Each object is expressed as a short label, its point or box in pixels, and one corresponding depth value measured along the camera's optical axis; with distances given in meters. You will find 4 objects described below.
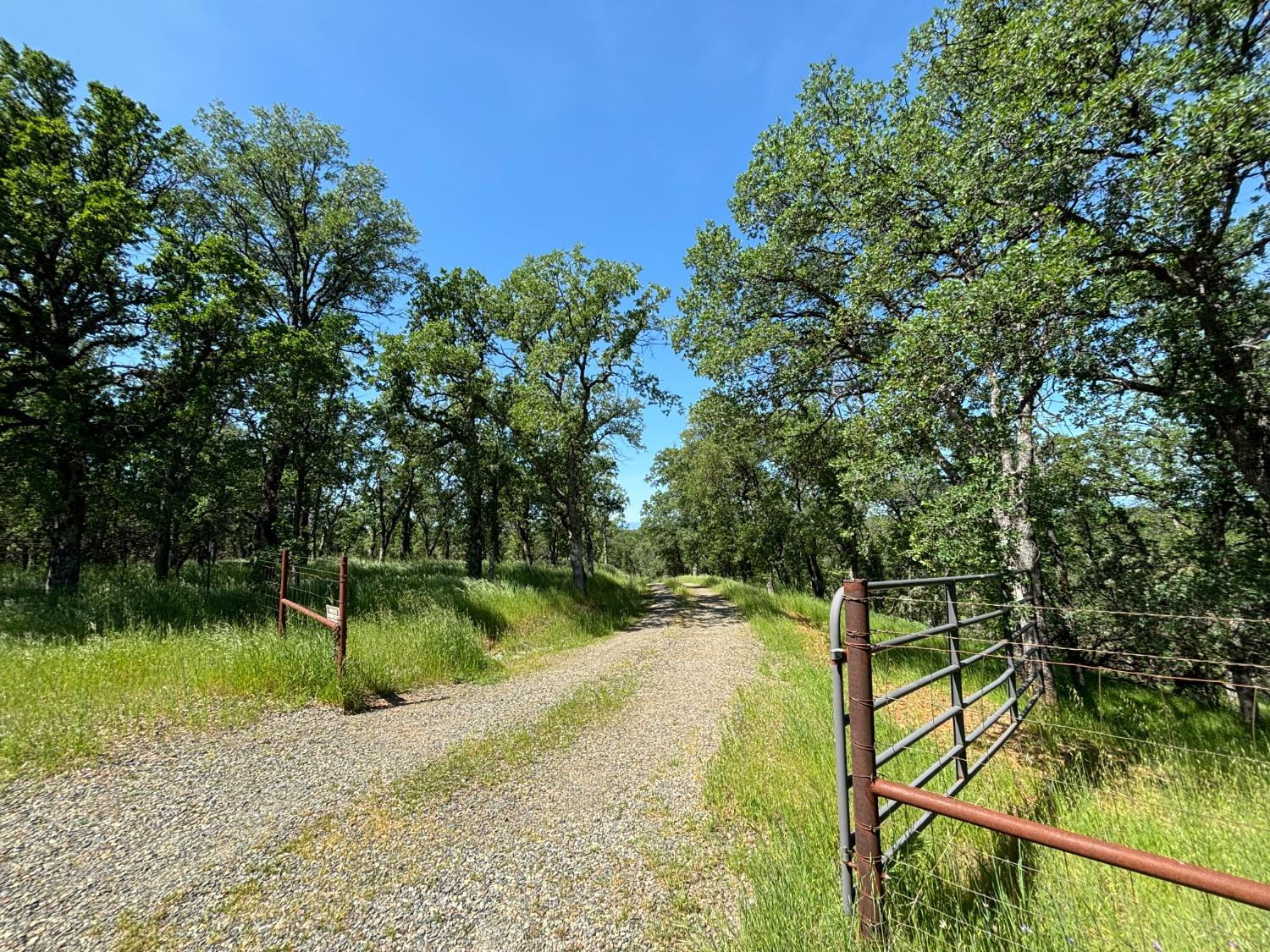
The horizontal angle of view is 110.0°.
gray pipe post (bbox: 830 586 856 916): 2.26
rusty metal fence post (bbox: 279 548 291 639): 7.59
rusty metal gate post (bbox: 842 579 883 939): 2.14
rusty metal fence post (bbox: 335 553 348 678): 6.05
